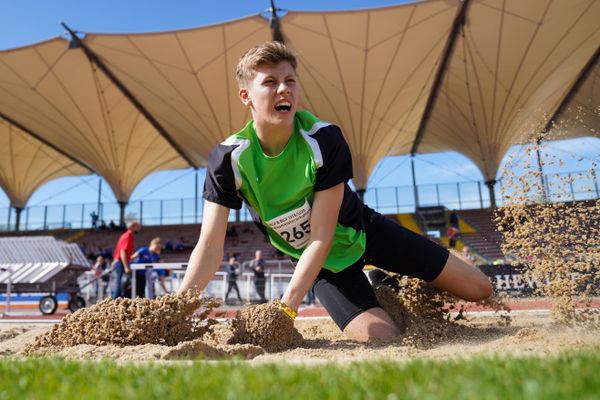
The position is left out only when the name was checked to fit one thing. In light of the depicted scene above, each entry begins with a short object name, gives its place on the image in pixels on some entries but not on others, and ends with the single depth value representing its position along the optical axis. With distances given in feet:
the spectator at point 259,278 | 42.29
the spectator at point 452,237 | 65.16
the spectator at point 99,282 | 41.25
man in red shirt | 33.22
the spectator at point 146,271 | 34.81
